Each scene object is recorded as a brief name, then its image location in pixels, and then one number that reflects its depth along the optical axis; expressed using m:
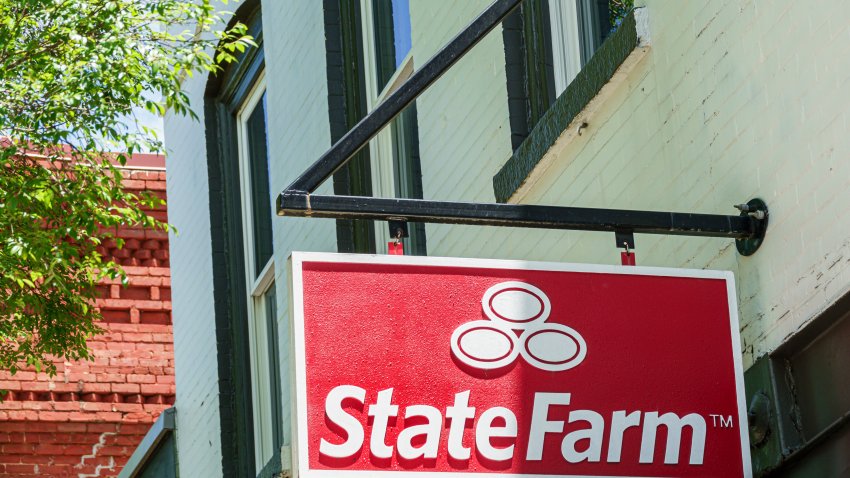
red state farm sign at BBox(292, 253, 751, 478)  8.91
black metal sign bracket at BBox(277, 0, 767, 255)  9.50
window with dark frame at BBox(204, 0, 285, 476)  23.44
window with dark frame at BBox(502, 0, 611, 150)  13.59
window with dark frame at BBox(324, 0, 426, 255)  18.23
